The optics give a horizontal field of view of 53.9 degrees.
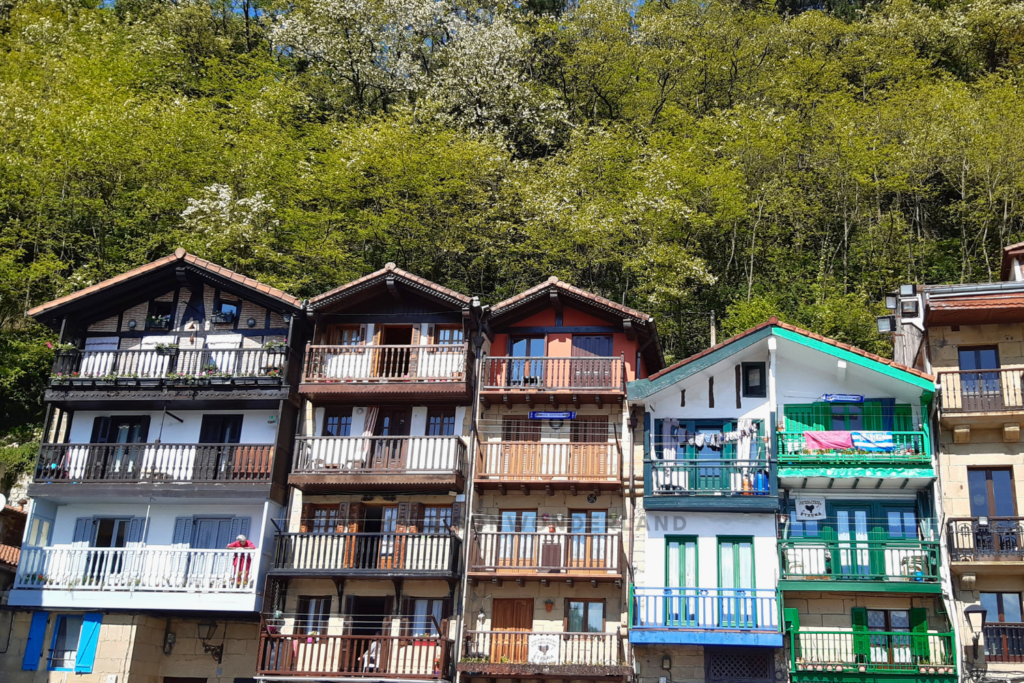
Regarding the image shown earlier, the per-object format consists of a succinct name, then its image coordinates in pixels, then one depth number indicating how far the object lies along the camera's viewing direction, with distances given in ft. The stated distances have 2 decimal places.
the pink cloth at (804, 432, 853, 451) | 77.61
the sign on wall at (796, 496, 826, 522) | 78.59
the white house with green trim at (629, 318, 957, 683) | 73.36
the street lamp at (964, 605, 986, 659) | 70.52
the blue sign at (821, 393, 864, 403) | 80.79
